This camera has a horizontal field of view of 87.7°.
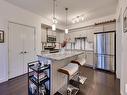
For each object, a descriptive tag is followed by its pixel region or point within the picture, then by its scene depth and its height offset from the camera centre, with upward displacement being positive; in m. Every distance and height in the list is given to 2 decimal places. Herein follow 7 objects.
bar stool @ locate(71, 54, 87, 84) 2.10 -0.53
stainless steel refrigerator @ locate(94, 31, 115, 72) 3.07 -0.17
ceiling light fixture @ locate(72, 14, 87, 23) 3.30 +1.49
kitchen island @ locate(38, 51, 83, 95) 1.63 -0.70
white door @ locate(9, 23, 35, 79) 2.55 -0.04
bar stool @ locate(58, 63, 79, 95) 1.59 -0.59
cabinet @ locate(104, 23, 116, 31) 3.10 +0.97
